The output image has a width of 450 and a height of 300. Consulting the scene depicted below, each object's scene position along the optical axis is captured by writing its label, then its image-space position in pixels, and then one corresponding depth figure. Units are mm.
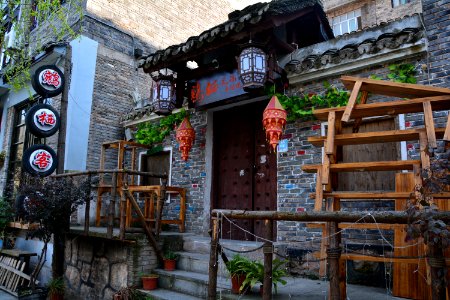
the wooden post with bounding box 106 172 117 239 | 5598
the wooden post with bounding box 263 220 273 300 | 3289
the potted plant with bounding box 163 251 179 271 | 5705
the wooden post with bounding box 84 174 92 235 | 6199
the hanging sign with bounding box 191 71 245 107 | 6469
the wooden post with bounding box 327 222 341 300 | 2922
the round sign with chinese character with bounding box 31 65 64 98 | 7504
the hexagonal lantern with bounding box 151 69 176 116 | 6961
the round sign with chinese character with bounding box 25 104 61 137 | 7422
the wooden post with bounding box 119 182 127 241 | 5473
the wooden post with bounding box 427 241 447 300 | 2396
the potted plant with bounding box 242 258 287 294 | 4023
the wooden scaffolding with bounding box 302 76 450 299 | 3611
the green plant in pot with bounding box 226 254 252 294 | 4180
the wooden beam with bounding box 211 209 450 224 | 2571
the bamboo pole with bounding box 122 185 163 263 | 5574
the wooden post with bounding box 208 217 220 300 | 3736
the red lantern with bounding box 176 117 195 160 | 7336
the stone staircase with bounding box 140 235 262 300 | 4813
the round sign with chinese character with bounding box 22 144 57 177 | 7379
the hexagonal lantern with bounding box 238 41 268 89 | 5453
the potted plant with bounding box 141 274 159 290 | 5293
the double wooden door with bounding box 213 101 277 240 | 6777
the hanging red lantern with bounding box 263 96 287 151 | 5555
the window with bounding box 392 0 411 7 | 11310
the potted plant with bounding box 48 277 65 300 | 6387
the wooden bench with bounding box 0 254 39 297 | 6992
